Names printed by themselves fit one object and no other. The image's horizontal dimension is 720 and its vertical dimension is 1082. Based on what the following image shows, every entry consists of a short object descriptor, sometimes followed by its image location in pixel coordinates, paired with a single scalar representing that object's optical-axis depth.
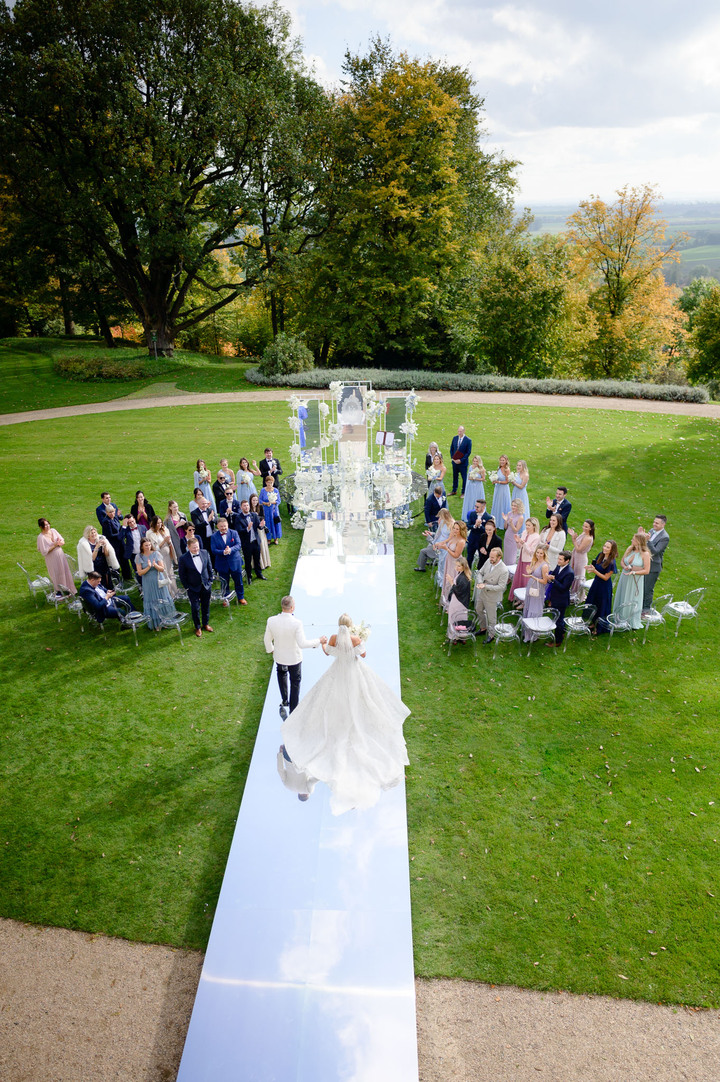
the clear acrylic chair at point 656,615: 11.45
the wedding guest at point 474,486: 14.76
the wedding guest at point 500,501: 14.84
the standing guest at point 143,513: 13.14
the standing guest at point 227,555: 12.16
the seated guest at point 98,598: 11.54
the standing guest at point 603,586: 10.89
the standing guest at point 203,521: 12.72
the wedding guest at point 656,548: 11.66
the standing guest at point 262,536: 13.88
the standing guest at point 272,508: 14.64
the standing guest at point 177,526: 12.27
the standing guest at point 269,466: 15.42
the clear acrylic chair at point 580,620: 11.21
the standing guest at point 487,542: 12.18
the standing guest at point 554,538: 11.51
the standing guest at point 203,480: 14.11
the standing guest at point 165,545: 11.80
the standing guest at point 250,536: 13.04
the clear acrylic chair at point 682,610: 11.57
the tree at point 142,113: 27.58
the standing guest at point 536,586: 10.68
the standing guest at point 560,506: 12.63
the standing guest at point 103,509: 12.74
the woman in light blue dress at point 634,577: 10.99
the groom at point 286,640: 8.59
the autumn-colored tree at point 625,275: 38.69
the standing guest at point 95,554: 11.88
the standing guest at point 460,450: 16.90
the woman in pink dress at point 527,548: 11.66
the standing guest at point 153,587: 11.32
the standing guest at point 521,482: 14.13
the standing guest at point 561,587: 10.64
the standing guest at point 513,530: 12.83
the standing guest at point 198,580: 11.02
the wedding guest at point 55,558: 12.27
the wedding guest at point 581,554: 11.28
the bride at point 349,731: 8.00
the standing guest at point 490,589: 10.64
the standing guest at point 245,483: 14.62
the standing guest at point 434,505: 14.38
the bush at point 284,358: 32.75
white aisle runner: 5.53
